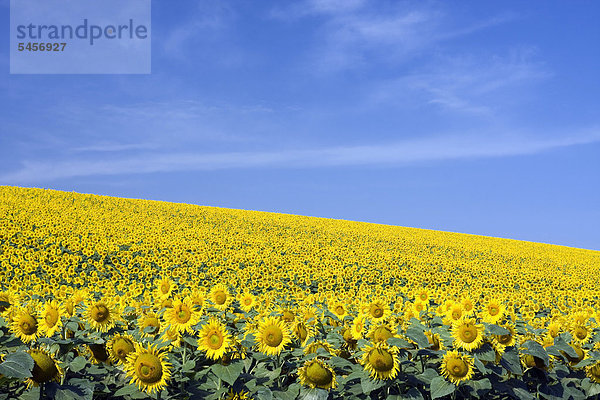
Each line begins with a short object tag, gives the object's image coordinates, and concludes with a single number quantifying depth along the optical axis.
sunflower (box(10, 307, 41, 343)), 4.77
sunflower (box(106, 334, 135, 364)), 4.57
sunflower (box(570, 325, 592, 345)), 6.19
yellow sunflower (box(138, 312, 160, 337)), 5.00
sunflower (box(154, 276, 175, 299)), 6.01
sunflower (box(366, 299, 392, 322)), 5.62
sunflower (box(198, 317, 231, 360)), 4.39
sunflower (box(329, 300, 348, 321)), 6.37
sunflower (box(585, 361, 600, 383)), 5.54
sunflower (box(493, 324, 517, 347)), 5.08
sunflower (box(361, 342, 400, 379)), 4.42
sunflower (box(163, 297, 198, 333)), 4.67
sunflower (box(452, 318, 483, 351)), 4.80
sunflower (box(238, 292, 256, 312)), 6.26
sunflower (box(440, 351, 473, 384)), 4.63
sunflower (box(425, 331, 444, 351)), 5.14
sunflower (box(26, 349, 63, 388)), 3.99
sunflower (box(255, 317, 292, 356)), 4.67
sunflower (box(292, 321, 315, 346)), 5.10
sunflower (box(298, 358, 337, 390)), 4.35
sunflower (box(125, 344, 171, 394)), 4.14
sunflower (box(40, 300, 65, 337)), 4.83
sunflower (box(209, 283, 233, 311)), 5.52
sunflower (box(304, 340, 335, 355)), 4.68
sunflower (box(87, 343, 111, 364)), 4.88
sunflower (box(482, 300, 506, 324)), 5.54
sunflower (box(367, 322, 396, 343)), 4.75
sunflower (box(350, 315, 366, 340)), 5.23
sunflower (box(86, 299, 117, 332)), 5.05
